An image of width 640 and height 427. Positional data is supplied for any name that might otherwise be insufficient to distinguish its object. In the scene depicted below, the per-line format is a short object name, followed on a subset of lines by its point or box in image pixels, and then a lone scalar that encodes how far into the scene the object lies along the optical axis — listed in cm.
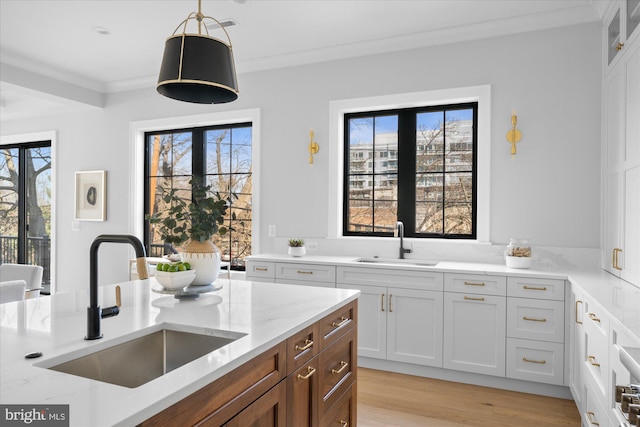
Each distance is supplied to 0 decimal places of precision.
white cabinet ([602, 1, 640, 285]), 241
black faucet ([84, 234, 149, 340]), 124
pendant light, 165
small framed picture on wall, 525
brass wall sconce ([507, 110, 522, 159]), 339
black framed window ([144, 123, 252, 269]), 467
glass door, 595
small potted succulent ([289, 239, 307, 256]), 387
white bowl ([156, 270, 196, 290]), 176
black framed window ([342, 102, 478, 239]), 374
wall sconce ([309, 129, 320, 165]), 409
